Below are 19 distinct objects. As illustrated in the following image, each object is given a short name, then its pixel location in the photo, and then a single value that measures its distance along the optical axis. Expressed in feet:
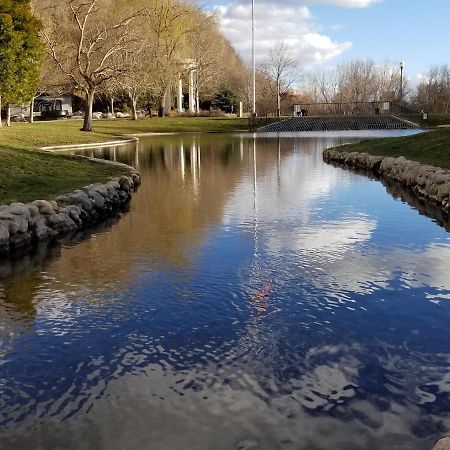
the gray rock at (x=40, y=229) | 32.19
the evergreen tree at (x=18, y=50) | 94.32
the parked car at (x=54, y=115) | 206.87
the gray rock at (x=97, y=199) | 39.83
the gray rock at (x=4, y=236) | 29.74
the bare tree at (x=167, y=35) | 185.68
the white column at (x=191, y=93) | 230.03
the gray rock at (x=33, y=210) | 32.96
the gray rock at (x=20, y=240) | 30.42
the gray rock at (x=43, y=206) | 34.06
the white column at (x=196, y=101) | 230.56
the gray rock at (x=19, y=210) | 31.73
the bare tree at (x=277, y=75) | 249.34
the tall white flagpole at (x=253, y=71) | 182.13
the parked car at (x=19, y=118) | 183.84
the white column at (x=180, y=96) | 222.81
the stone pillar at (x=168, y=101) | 220.64
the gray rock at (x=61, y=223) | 34.01
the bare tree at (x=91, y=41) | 125.70
